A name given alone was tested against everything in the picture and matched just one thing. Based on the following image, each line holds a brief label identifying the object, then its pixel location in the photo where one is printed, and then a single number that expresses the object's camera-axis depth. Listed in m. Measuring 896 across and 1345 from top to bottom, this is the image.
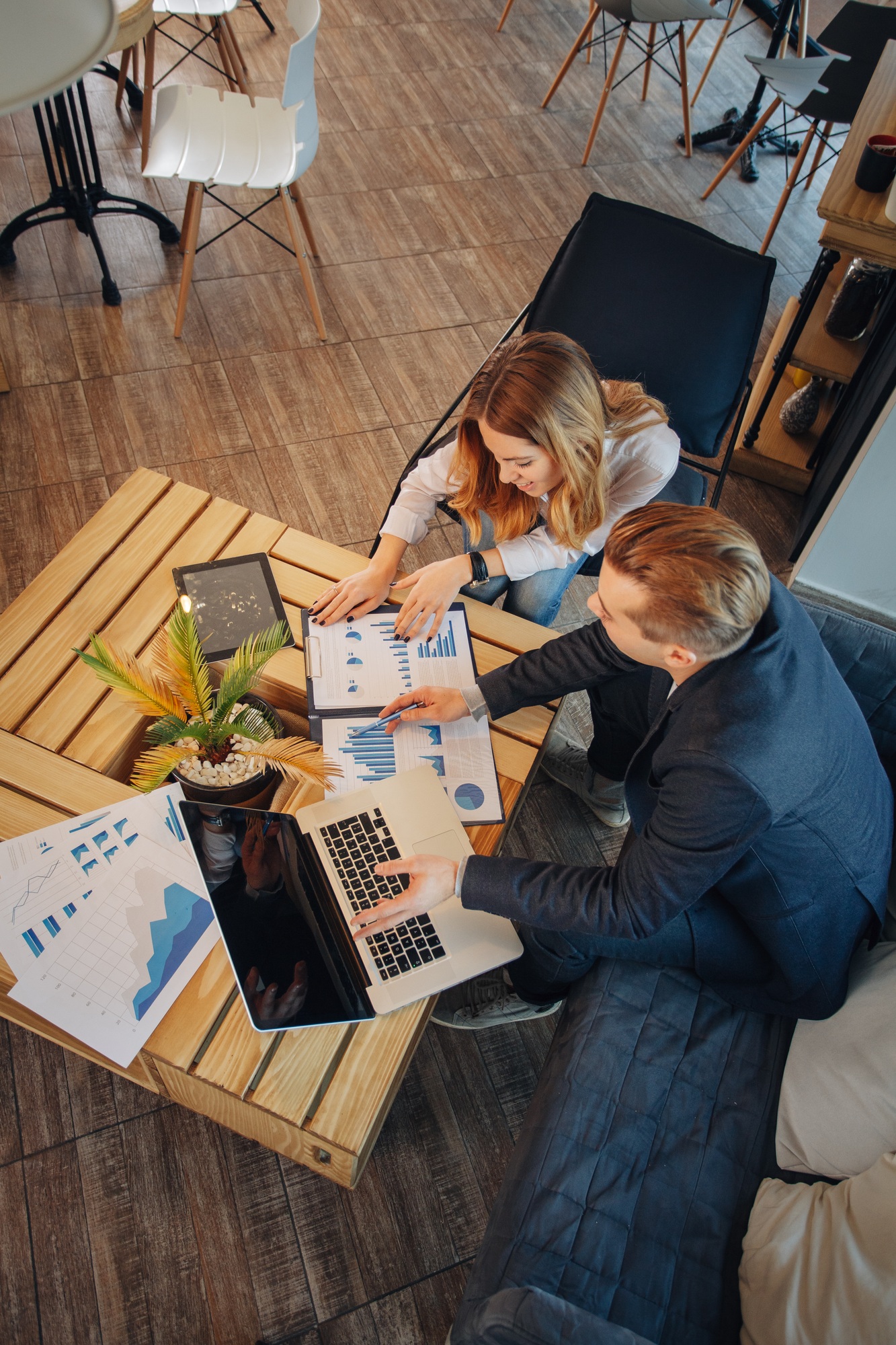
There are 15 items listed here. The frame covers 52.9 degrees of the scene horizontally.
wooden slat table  1.28
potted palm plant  1.35
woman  1.58
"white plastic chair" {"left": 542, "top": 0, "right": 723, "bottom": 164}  3.58
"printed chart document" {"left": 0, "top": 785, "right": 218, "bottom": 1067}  1.28
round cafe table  2.66
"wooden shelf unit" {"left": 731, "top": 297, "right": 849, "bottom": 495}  2.99
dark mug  2.25
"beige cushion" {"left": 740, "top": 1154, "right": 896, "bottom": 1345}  1.12
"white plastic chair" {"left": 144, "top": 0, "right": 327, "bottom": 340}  2.72
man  1.25
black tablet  1.66
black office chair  2.12
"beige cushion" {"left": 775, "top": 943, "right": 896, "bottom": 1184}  1.31
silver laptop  1.32
